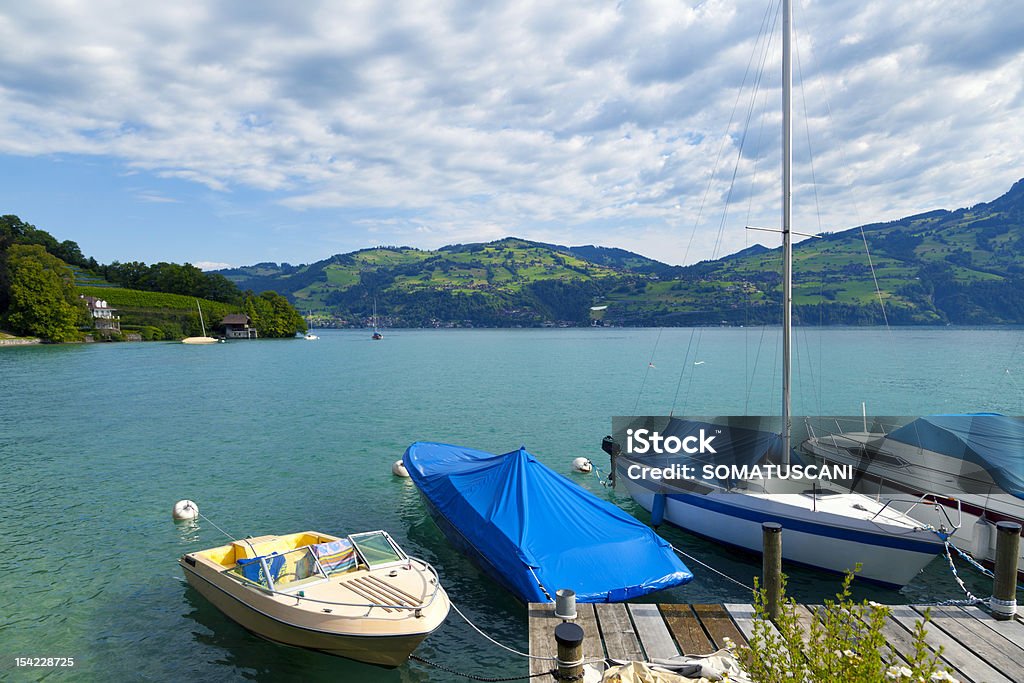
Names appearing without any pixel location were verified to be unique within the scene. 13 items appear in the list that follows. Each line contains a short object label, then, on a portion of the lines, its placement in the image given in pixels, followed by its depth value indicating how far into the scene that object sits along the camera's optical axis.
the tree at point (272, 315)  168.62
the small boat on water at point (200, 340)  134.62
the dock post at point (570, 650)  7.51
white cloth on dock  7.69
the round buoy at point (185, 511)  18.95
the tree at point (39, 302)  113.62
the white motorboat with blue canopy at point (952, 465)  14.37
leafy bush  4.66
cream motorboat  9.97
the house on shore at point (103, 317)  131.32
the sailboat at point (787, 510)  13.02
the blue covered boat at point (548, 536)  11.55
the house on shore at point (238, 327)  159.50
